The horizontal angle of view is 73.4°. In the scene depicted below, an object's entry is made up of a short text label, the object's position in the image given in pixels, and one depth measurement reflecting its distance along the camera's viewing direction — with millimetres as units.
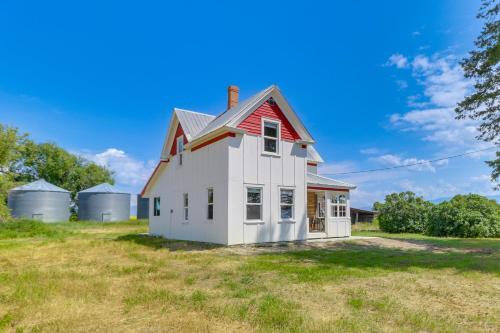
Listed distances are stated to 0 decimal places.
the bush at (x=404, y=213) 29109
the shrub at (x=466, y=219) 25109
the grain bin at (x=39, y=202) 41125
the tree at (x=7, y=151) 27047
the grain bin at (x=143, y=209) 50656
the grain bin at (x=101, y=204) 45969
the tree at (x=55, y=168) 57656
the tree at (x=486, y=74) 13633
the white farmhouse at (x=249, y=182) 15656
